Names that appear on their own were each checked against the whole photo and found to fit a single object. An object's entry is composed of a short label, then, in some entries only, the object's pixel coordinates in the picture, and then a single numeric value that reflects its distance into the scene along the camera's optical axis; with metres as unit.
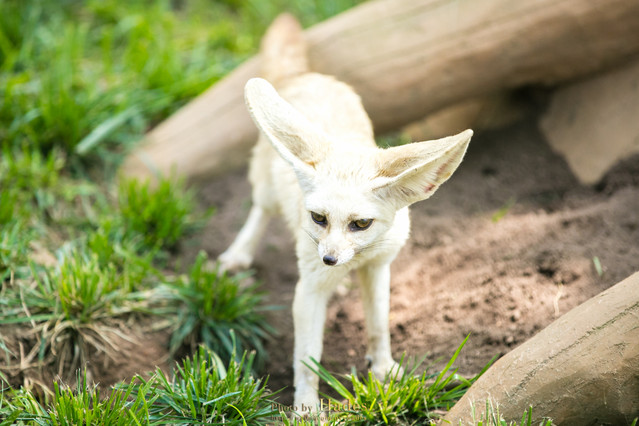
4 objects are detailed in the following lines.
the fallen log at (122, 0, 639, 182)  4.29
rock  4.31
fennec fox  2.75
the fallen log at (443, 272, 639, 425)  2.52
